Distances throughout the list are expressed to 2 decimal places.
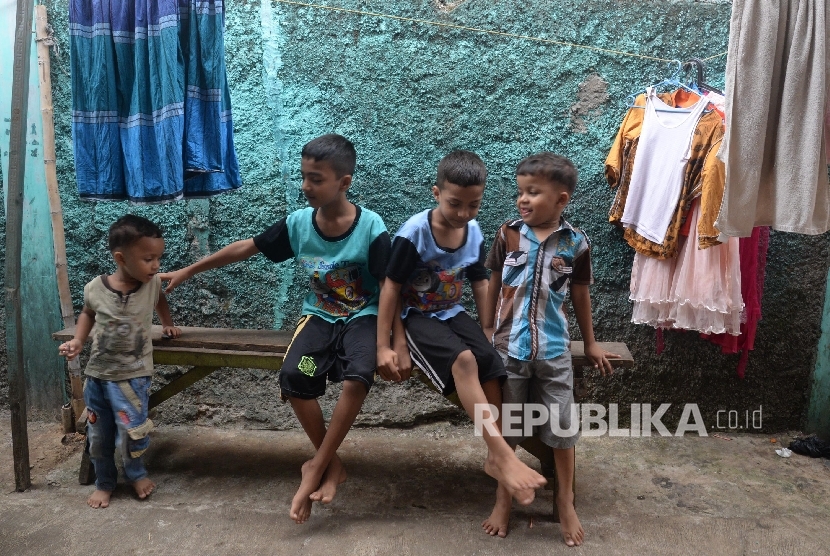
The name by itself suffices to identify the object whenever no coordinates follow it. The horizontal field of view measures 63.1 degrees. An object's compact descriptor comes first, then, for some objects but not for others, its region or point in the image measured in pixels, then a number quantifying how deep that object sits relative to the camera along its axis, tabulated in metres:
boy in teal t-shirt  2.59
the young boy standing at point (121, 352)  2.77
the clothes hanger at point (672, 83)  3.32
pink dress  3.06
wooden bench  2.88
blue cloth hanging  2.57
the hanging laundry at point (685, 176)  2.99
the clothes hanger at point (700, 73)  3.23
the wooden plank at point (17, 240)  2.68
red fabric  3.20
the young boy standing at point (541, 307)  2.58
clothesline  3.30
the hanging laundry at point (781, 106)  2.23
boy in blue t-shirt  2.53
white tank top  3.08
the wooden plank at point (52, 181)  3.29
